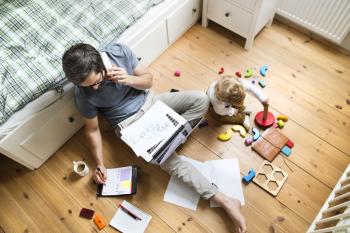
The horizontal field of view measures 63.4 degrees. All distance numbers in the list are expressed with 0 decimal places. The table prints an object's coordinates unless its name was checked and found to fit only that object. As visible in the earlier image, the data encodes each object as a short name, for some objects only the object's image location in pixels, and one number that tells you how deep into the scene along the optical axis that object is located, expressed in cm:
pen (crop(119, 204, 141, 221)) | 139
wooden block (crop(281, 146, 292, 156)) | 151
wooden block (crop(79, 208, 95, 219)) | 142
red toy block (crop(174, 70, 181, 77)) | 180
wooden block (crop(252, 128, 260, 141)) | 156
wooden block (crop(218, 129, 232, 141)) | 157
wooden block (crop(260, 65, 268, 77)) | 177
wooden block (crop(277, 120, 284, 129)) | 158
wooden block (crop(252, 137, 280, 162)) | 151
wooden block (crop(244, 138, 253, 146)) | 155
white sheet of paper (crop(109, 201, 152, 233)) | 138
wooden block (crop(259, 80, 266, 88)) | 172
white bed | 127
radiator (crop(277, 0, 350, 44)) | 158
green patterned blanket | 124
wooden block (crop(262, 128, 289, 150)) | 153
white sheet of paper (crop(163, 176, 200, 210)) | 142
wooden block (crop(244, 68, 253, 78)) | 177
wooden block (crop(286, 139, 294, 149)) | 153
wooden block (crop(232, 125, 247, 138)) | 158
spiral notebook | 146
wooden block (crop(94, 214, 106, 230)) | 139
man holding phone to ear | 127
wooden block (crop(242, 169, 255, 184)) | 145
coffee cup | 148
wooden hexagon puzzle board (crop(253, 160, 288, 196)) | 143
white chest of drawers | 164
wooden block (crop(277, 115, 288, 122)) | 160
